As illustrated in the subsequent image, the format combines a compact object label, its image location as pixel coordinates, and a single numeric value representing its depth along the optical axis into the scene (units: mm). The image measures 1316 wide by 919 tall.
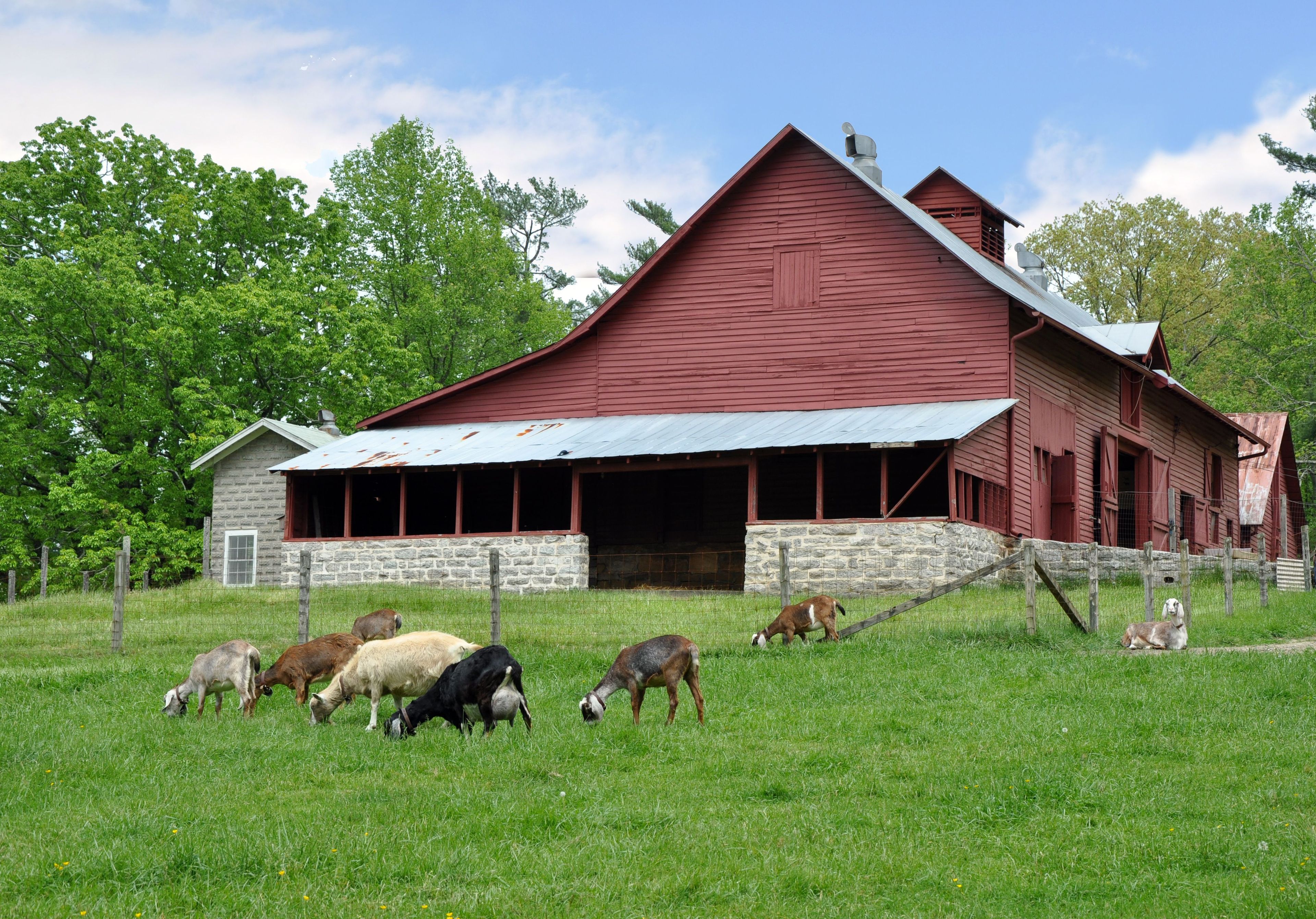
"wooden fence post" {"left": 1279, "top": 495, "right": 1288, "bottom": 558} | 44562
